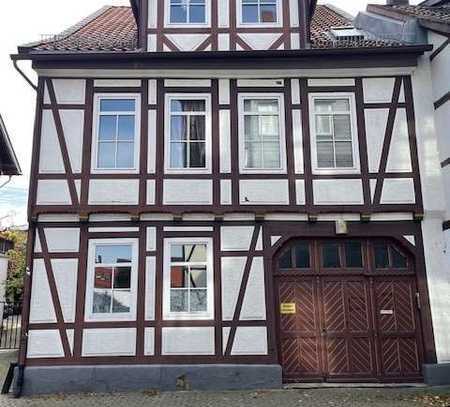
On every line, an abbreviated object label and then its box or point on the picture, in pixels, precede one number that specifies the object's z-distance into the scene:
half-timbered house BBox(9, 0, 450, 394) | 9.51
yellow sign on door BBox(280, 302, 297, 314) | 9.91
